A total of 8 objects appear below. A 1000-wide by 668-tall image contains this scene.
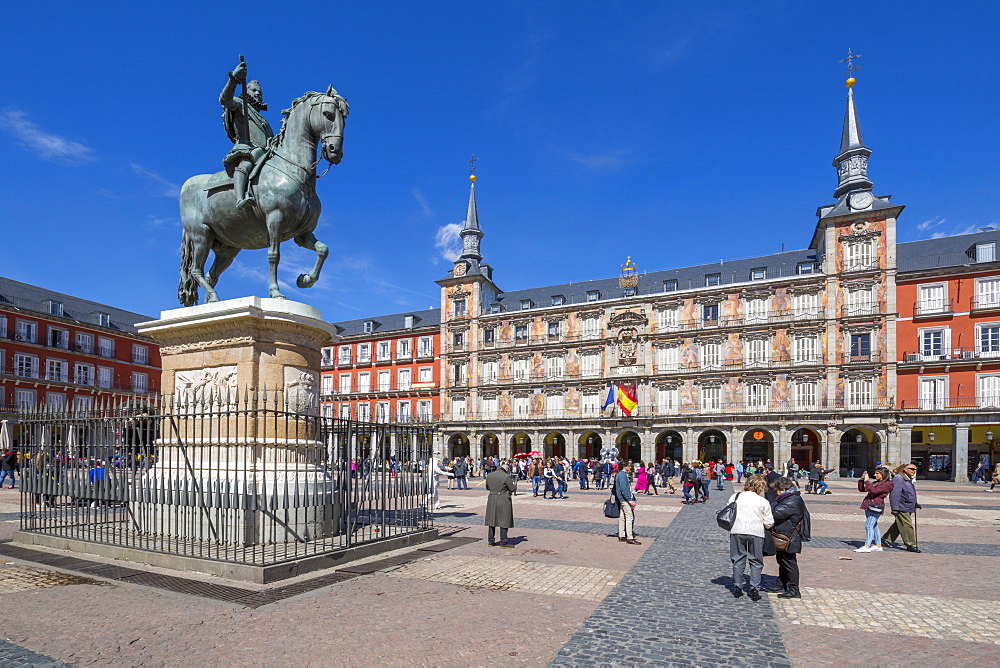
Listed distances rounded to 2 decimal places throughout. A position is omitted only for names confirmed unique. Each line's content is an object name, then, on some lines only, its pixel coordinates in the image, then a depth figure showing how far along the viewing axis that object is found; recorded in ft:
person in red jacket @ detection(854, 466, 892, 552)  34.09
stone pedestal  25.25
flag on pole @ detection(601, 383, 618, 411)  136.77
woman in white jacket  22.24
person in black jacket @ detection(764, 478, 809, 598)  22.41
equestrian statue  27.61
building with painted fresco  126.41
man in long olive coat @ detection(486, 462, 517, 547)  32.65
